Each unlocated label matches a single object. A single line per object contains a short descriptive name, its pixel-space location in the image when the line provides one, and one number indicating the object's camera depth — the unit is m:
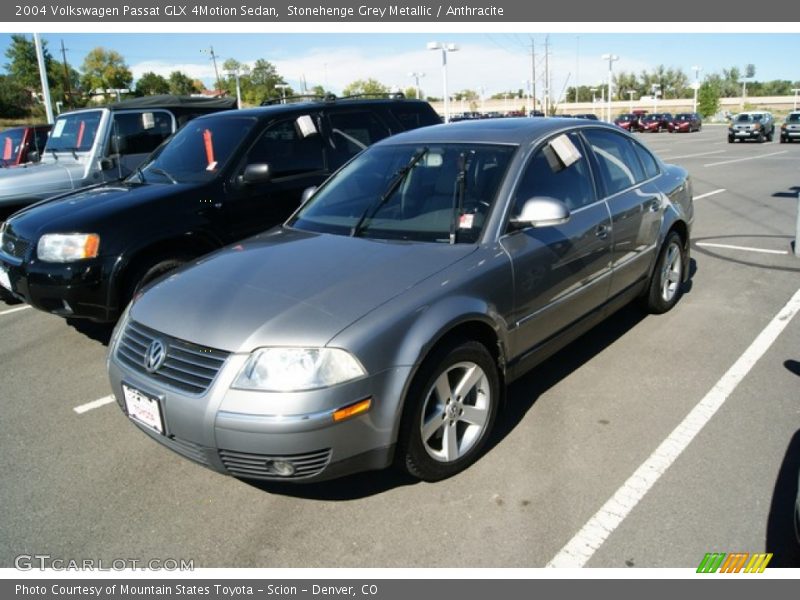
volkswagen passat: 2.63
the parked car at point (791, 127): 31.14
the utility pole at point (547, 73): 49.19
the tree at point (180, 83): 79.34
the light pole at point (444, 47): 31.75
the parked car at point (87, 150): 8.23
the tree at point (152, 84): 74.19
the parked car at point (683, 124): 49.28
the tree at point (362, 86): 86.46
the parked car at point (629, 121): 52.94
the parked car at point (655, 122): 50.84
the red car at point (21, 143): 11.28
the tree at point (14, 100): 61.00
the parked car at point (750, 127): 32.53
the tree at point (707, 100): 74.94
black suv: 4.66
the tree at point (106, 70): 75.06
